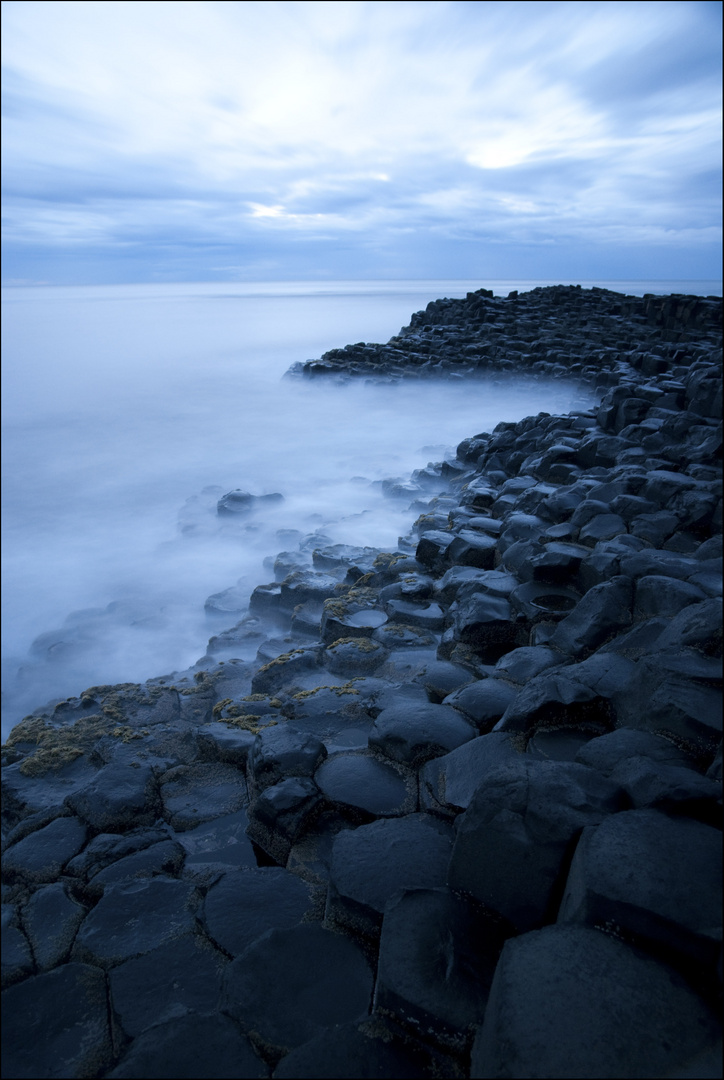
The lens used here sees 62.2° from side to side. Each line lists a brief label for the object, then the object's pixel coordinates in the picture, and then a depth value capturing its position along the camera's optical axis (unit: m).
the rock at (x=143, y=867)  2.00
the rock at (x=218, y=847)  2.10
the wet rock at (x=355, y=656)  3.46
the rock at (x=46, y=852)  2.07
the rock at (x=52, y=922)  1.76
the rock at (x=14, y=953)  1.69
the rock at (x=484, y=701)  2.54
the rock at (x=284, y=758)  2.39
